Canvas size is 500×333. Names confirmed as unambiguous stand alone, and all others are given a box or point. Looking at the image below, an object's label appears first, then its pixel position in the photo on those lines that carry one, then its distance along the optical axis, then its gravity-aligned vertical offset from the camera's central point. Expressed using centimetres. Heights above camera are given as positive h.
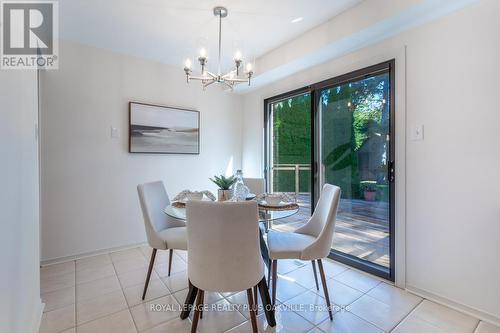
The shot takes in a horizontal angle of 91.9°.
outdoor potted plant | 246 -26
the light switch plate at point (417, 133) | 204 +27
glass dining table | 169 -72
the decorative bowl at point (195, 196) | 204 -27
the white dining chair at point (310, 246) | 181 -64
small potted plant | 205 -20
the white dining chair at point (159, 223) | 201 -56
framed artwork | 315 +48
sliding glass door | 235 +11
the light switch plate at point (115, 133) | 302 +39
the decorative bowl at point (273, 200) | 191 -28
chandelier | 191 +80
